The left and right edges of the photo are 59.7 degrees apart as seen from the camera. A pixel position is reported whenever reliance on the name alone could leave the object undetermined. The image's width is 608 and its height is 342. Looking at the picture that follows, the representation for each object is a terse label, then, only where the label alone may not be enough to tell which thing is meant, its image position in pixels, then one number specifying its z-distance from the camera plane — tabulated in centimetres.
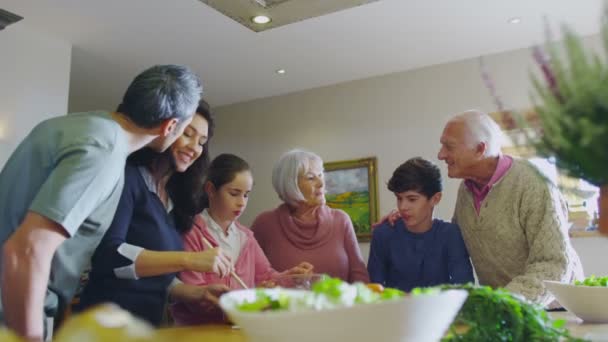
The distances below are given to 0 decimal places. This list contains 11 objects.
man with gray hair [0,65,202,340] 85
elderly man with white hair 156
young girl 168
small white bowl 109
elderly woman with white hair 203
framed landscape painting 436
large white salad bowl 50
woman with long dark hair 126
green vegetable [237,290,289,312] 57
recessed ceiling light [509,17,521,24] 342
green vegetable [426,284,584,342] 73
